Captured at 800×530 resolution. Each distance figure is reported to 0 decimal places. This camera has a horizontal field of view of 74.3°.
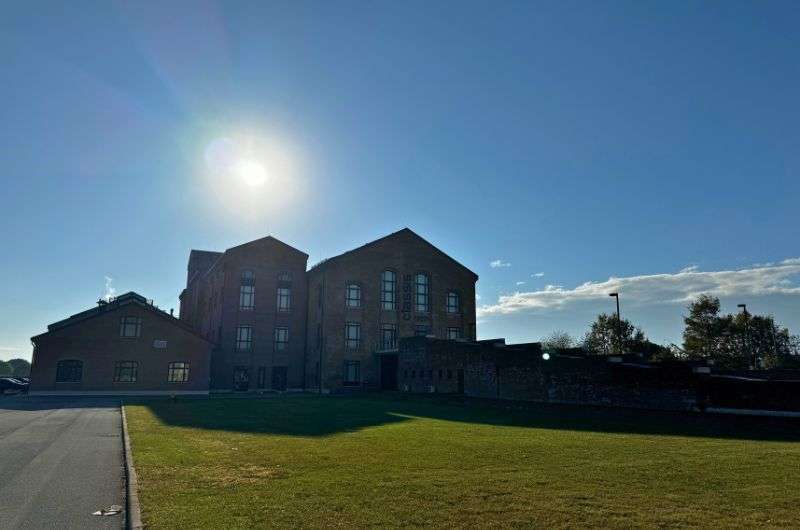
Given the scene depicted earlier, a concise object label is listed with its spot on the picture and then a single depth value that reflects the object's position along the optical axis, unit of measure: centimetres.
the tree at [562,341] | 9544
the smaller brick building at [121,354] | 4294
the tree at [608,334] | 7650
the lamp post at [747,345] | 6522
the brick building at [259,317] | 5081
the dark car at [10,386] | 4453
